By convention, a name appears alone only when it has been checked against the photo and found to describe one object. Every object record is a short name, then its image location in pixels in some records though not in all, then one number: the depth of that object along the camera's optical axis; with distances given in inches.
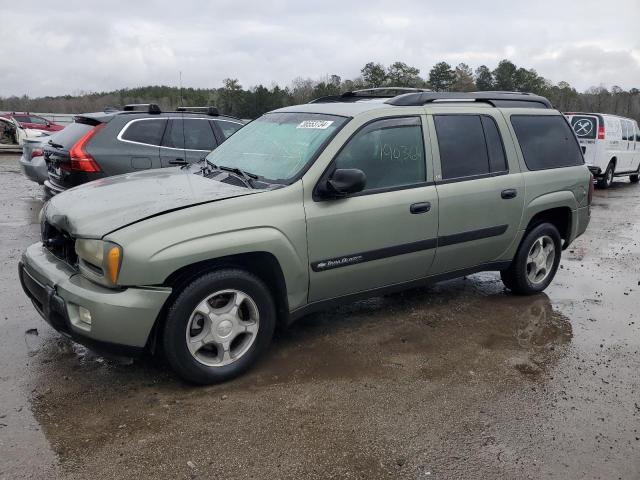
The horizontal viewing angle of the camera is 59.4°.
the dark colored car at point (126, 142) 274.8
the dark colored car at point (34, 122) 854.6
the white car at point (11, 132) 746.2
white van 562.6
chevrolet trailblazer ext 128.7
